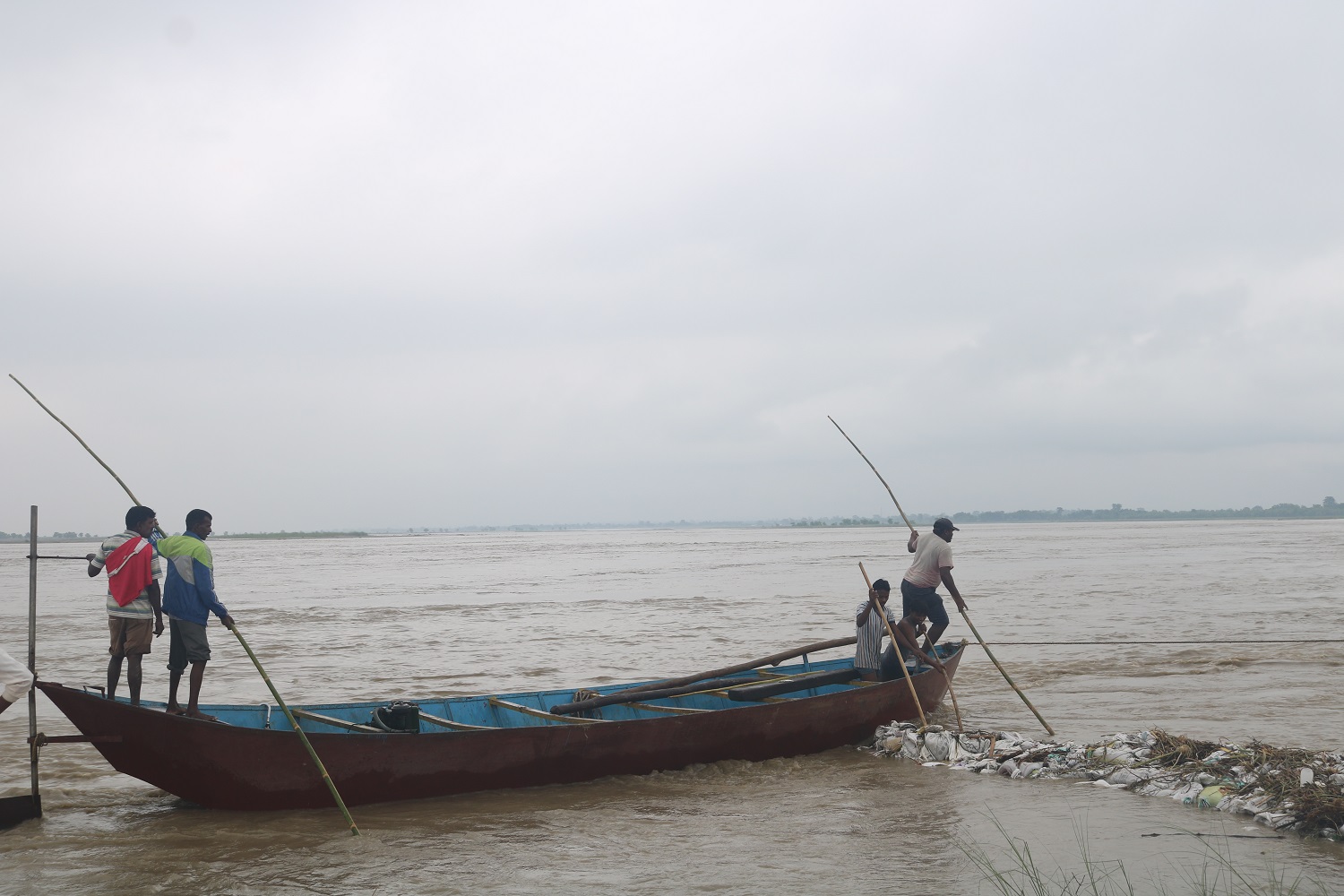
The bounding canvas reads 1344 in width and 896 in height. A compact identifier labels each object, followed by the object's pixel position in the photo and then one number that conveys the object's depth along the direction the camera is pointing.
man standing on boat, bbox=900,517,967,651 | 10.98
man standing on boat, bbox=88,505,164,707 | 8.01
